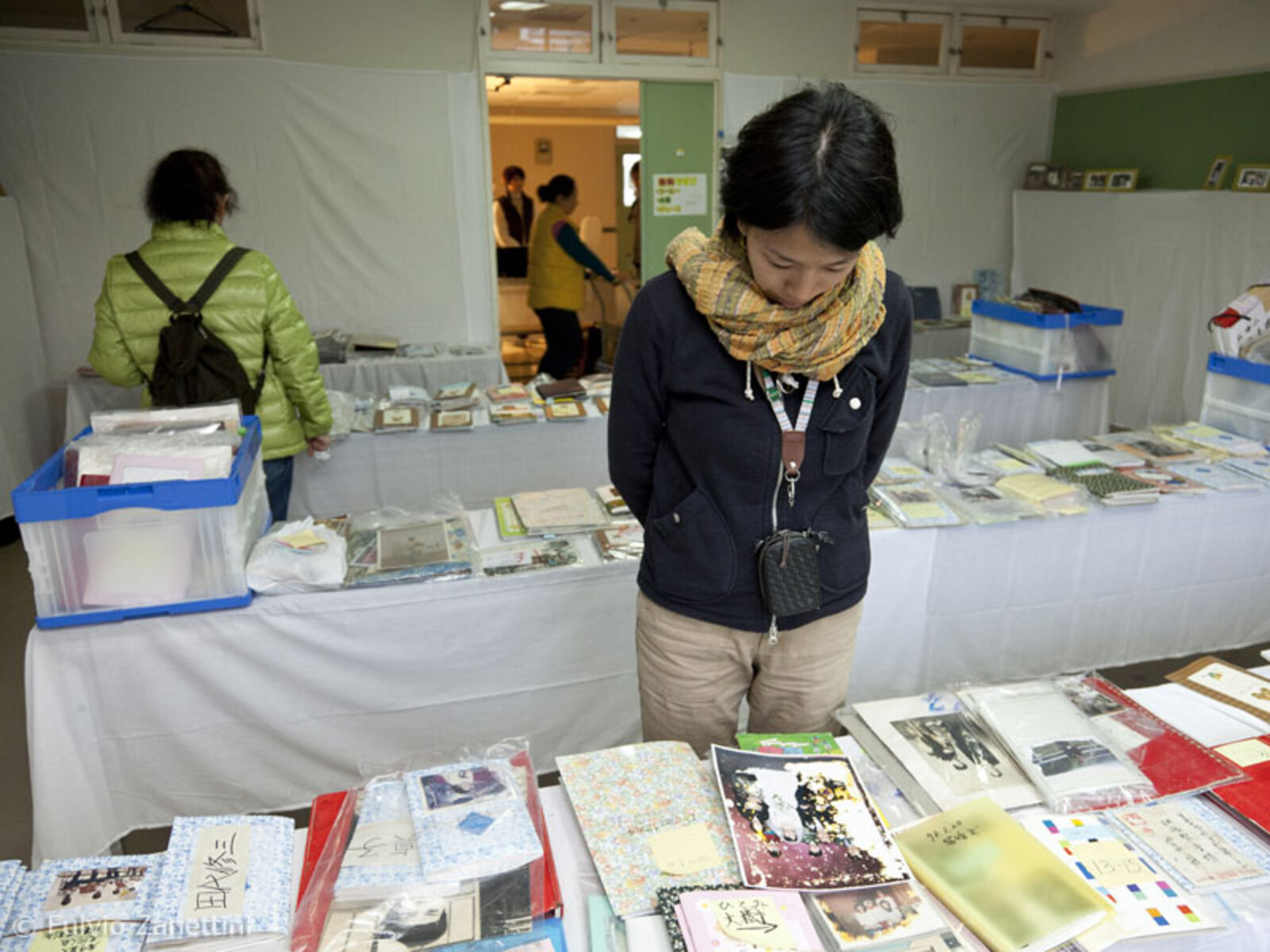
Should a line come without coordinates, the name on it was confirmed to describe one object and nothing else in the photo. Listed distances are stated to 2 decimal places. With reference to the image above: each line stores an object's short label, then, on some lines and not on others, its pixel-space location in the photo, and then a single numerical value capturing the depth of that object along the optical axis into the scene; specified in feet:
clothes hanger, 13.82
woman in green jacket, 6.99
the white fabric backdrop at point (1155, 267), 14.75
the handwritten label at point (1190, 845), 3.34
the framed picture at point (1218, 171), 15.07
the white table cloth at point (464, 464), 9.87
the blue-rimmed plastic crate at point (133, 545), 5.24
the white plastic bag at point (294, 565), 5.95
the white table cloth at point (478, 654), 5.84
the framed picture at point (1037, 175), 18.92
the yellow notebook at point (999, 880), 3.05
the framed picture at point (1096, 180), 17.54
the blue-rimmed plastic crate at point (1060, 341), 11.18
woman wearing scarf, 3.17
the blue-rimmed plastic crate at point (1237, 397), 8.74
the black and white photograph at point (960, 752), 3.92
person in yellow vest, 16.79
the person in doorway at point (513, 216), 28.53
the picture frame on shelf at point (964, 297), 19.49
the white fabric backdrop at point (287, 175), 13.76
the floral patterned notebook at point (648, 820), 3.32
